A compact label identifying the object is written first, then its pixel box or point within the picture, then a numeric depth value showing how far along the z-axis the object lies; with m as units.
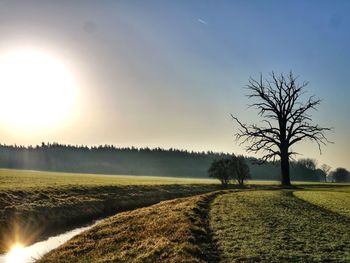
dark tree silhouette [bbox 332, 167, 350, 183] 184.50
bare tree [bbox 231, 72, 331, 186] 62.97
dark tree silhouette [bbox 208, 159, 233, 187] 83.52
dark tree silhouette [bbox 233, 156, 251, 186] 82.69
